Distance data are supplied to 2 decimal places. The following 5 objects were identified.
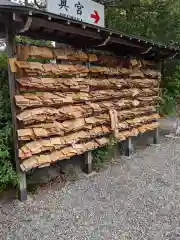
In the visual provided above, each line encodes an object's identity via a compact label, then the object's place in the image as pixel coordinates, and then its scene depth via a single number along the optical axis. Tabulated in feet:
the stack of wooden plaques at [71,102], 9.32
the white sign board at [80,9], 10.67
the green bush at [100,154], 13.05
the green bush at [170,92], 19.78
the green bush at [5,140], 8.93
